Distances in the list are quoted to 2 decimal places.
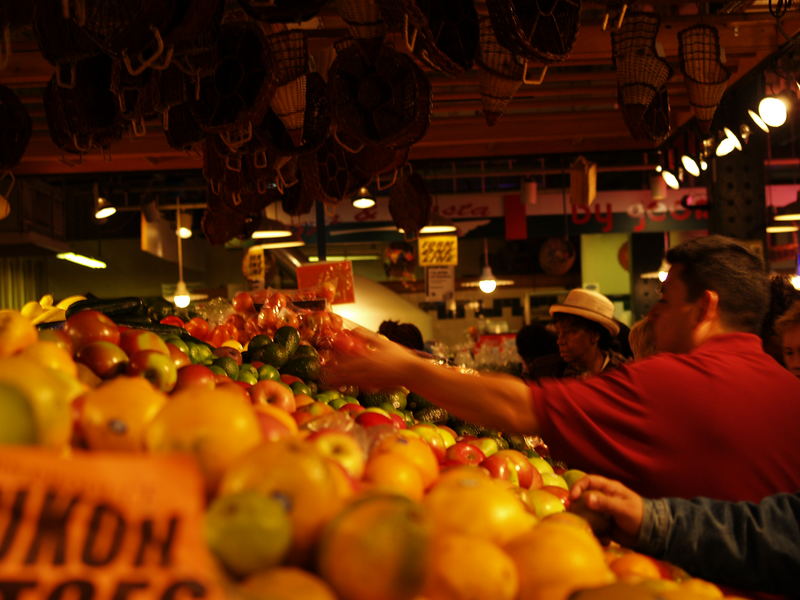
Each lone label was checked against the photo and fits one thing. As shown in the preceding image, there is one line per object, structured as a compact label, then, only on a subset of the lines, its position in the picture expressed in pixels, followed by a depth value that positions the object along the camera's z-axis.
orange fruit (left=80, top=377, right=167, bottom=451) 1.09
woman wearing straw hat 4.73
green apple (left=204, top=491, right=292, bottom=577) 0.82
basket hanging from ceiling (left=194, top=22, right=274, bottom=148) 3.15
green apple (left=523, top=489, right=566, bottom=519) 1.59
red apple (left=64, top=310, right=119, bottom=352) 1.91
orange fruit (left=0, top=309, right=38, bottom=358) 1.44
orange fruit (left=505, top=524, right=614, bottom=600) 1.02
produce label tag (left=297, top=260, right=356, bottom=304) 5.66
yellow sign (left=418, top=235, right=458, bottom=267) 9.95
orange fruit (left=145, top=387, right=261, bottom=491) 0.99
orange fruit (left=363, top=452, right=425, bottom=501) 1.25
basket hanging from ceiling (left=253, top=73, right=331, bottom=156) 4.01
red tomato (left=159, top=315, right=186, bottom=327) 4.15
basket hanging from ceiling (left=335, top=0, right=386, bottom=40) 3.12
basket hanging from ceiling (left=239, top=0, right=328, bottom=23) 2.67
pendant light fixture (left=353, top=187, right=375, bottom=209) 8.88
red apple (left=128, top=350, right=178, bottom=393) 1.71
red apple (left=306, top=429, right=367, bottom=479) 1.27
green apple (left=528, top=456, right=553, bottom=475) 2.37
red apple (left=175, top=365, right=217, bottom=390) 1.72
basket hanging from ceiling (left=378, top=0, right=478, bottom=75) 2.70
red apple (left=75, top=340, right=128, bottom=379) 1.69
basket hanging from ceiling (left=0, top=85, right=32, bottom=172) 3.53
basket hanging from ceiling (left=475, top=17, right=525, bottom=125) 3.23
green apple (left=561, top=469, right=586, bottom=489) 2.39
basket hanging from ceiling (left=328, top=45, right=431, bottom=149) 3.36
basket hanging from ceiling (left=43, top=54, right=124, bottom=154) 3.36
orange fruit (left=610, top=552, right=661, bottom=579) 1.24
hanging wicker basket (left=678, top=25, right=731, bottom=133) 4.15
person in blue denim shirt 1.57
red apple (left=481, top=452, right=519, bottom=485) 2.00
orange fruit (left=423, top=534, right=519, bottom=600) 0.92
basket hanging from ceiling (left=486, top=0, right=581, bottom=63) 2.74
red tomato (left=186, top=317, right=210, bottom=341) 4.30
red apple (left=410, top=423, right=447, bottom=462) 2.14
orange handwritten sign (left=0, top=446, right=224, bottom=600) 0.72
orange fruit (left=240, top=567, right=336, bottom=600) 0.79
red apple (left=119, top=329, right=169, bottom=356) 1.91
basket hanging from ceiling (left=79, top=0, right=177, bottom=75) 2.44
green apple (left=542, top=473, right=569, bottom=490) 2.28
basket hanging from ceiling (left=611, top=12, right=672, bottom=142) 3.85
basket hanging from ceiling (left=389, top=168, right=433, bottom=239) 6.04
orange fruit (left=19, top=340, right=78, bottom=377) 1.34
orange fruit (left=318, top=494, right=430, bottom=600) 0.82
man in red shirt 1.87
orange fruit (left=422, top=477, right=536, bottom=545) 1.11
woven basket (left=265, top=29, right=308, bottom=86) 3.64
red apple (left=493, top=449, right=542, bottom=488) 2.10
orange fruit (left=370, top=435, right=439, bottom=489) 1.42
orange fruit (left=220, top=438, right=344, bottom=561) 0.88
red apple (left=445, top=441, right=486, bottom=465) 2.01
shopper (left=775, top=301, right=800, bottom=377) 3.07
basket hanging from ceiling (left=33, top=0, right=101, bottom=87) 2.83
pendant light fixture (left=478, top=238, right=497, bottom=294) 10.70
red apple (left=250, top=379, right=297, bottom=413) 2.23
